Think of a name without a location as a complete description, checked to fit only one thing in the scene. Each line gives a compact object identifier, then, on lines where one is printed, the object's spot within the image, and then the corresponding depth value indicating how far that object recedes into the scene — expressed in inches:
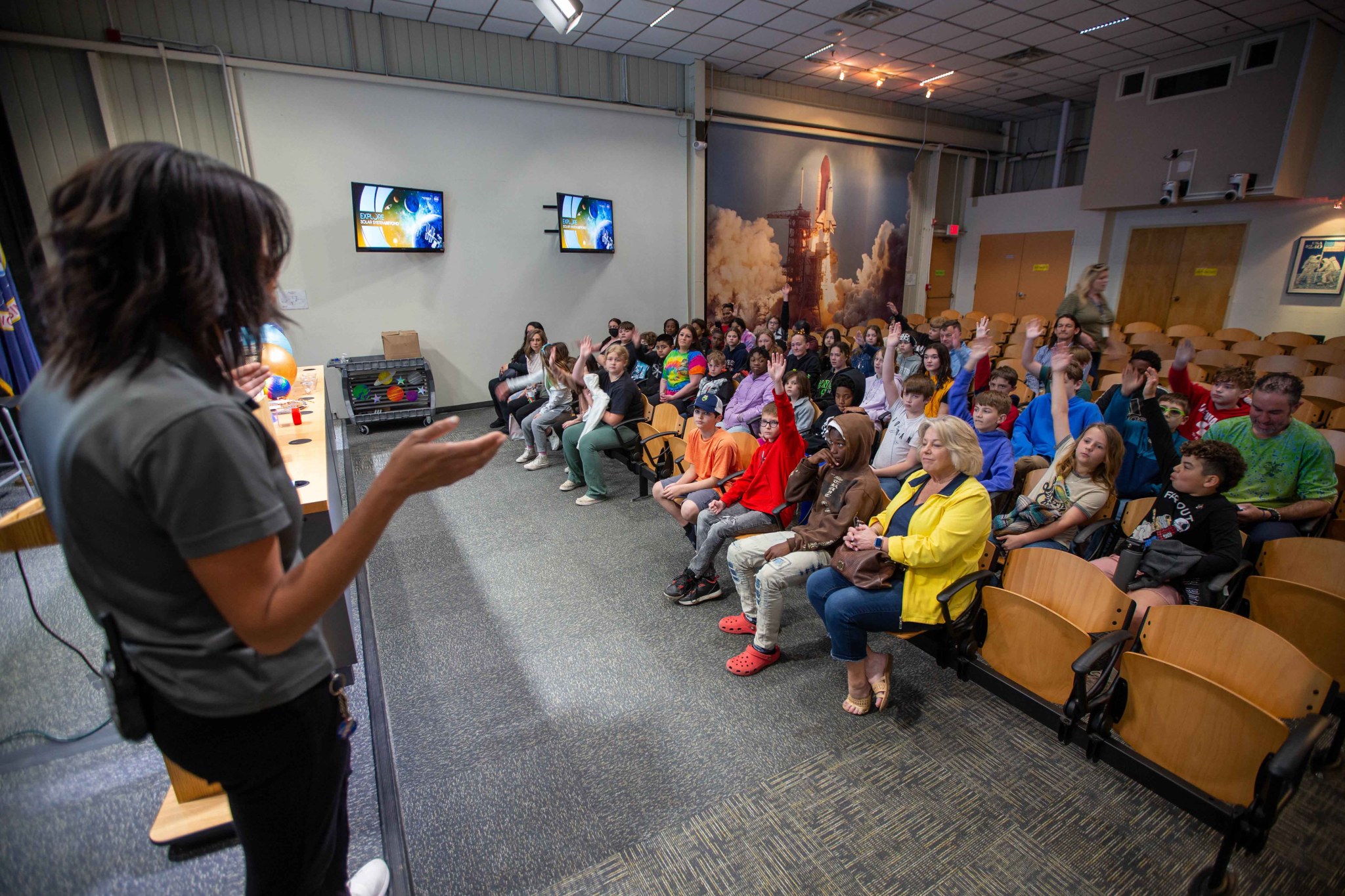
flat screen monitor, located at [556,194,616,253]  297.3
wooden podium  62.9
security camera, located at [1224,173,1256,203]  295.1
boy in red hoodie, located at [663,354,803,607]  124.9
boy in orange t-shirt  140.2
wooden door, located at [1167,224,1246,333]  337.1
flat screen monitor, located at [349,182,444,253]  255.8
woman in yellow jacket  89.4
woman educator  27.0
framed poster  296.7
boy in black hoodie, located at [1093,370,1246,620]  91.0
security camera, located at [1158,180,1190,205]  321.4
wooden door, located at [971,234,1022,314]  450.3
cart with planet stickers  255.8
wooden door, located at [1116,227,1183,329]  363.3
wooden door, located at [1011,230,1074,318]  417.7
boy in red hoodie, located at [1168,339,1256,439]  134.7
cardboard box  268.4
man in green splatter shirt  109.6
